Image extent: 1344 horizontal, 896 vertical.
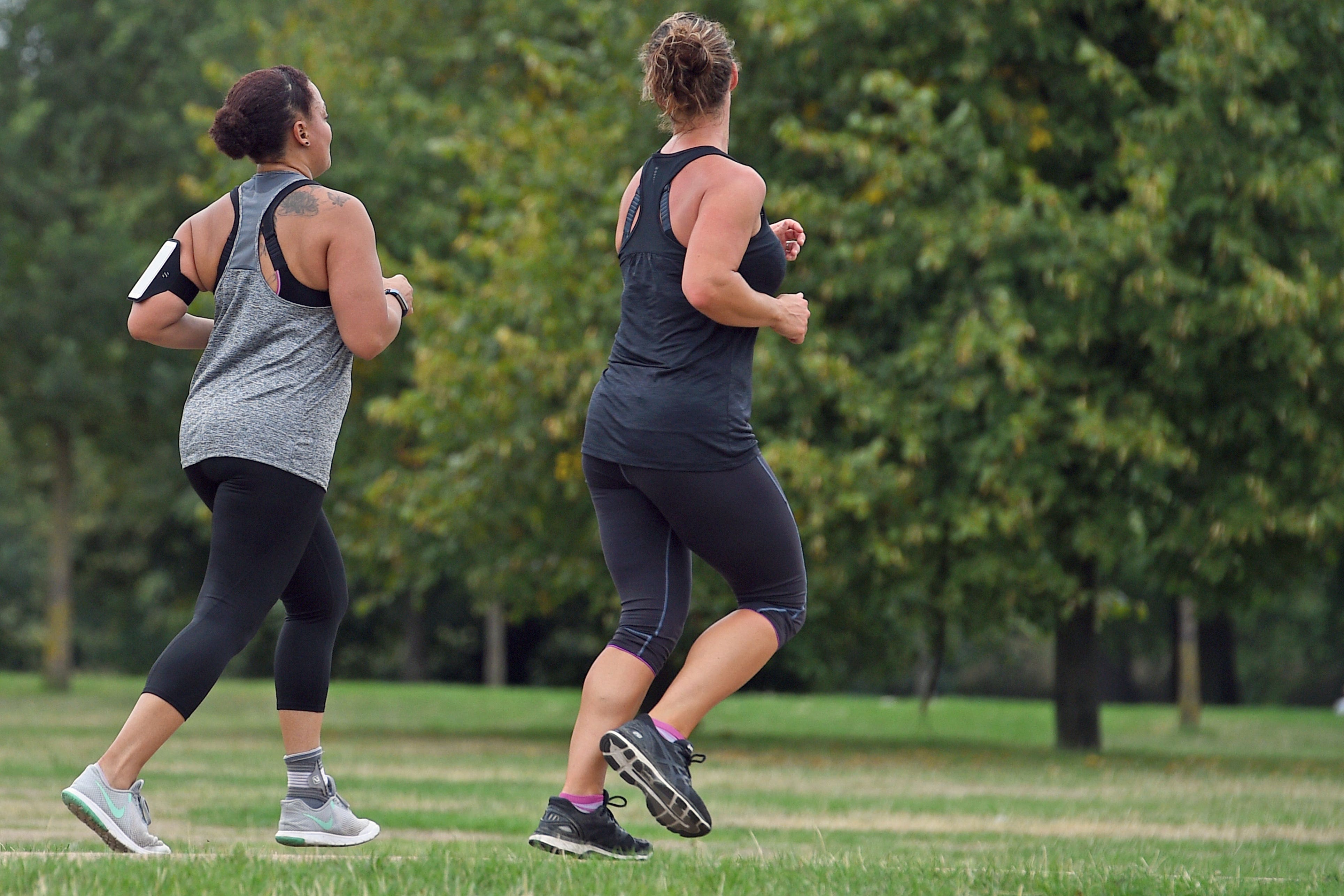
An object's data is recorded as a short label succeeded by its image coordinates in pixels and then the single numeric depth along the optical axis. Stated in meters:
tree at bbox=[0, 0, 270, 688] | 46.34
